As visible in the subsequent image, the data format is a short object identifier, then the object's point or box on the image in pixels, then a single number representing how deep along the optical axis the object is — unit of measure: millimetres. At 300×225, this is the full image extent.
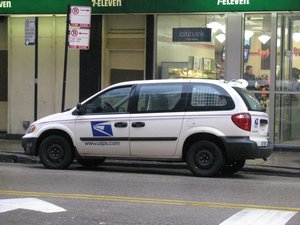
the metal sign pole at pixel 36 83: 15330
